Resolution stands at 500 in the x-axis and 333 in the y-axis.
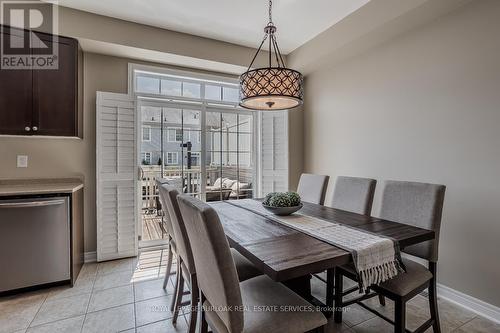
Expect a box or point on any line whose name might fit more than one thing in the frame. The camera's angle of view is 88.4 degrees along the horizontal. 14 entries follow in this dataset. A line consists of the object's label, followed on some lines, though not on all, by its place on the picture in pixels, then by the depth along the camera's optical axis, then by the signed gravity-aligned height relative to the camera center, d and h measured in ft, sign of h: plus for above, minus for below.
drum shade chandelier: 6.24 +2.00
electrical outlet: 9.16 +0.13
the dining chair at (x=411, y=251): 5.12 -2.02
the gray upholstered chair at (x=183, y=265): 5.31 -2.33
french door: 11.53 +0.54
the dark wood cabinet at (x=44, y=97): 8.24 +2.28
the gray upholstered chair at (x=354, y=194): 7.77 -0.93
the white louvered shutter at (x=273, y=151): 13.37 +0.74
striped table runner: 4.29 -1.43
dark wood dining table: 3.89 -1.44
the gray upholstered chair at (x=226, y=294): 3.49 -2.09
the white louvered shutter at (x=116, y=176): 9.93 -0.45
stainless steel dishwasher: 7.36 -2.29
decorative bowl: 6.70 -1.17
